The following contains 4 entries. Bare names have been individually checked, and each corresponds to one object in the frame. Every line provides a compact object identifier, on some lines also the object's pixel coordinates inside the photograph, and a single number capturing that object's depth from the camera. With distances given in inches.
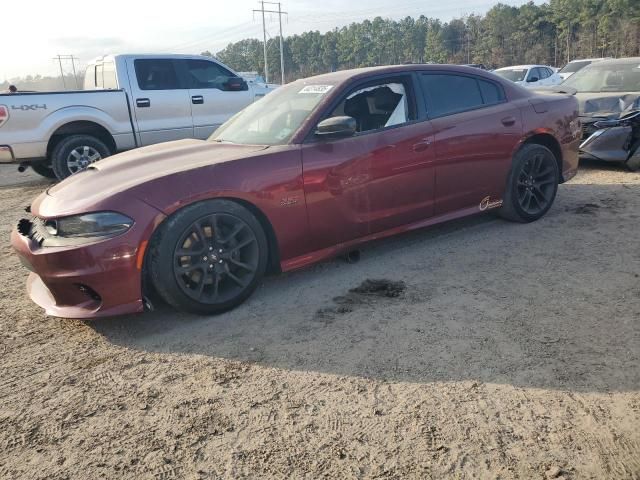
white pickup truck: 301.0
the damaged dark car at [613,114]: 278.7
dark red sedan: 123.9
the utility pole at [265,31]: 2564.0
